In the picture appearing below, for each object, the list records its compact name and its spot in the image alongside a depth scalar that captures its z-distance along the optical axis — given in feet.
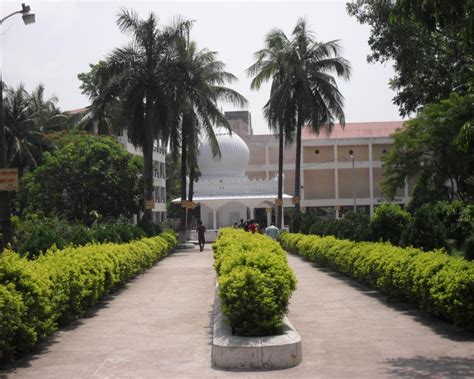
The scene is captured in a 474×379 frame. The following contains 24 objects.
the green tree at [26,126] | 143.02
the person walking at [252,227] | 96.04
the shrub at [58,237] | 44.21
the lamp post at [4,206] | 45.73
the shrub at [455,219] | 77.05
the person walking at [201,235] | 107.73
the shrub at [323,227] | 79.92
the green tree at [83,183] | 126.52
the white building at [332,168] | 218.79
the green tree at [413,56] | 70.72
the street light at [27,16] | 47.62
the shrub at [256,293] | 25.58
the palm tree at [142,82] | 100.68
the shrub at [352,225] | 68.03
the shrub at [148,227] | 96.94
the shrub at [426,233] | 46.47
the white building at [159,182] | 192.13
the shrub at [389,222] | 55.62
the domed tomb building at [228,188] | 158.40
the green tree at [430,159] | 104.06
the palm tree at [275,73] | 114.42
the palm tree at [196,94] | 104.27
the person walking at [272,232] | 96.37
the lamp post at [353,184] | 199.62
